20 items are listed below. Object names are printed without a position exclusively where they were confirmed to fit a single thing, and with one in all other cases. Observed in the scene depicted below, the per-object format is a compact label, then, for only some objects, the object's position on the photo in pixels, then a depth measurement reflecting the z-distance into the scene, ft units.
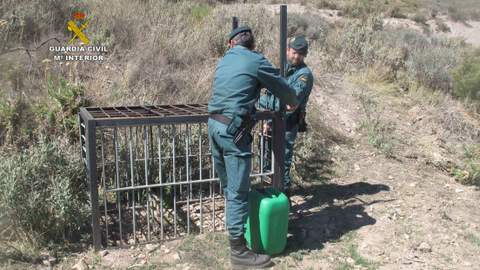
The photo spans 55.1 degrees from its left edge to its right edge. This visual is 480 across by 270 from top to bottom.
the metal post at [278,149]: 14.51
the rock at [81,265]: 12.37
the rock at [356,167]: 21.25
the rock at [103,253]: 13.10
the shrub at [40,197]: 12.58
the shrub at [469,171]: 20.21
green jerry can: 12.64
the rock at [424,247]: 14.23
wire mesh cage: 13.07
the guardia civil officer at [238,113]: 12.03
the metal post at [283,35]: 13.35
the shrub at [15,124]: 17.08
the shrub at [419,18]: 92.94
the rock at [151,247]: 13.71
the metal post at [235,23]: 15.83
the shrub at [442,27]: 98.12
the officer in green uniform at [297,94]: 15.61
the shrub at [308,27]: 43.27
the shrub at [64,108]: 17.65
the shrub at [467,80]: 33.47
